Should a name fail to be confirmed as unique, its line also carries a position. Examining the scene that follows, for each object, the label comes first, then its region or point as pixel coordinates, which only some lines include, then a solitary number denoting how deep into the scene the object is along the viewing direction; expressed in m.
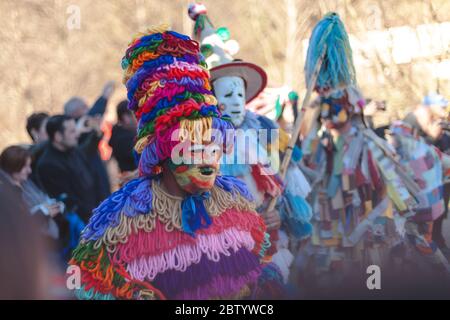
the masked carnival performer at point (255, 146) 6.04
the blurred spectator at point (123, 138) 8.96
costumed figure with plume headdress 8.29
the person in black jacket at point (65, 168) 8.19
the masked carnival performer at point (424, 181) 9.14
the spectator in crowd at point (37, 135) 8.31
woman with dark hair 7.09
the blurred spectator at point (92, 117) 9.02
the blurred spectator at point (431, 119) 10.35
